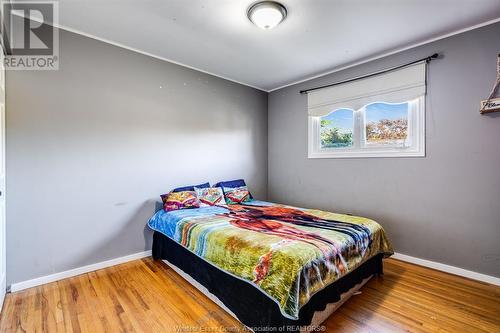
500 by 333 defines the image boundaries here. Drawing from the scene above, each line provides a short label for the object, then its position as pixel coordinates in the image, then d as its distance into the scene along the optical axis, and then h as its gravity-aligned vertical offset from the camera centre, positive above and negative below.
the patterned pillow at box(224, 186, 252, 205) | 3.44 -0.43
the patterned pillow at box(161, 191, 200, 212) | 2.89 -0.43
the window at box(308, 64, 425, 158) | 2.78 +0.63
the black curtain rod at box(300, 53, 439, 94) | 2.61 +1.17
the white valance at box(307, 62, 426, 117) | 2.74 +0.96
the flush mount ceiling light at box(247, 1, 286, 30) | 1.99 +1.31
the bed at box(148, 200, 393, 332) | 1.55 -0.73
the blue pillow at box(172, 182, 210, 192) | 3.15 -0.29
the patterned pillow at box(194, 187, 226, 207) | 3.18 -0.42
